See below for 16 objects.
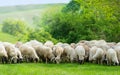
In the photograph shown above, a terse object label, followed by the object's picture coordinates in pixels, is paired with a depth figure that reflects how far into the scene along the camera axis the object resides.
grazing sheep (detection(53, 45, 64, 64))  22.33
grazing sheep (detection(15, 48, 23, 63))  21.31
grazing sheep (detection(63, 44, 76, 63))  22.62
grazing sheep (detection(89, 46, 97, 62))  22.86
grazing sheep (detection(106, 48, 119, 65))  21.77
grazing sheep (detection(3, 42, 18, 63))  20.95
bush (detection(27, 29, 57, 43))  36.49
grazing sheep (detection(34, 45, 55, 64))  22.50
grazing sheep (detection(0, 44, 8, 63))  20.45
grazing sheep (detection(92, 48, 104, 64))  22.41
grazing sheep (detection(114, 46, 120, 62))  22.30
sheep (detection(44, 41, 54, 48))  23.80
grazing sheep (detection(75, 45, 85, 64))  22.40
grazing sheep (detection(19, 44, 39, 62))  21.95
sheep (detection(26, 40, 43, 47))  23.39
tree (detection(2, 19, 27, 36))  84.19
